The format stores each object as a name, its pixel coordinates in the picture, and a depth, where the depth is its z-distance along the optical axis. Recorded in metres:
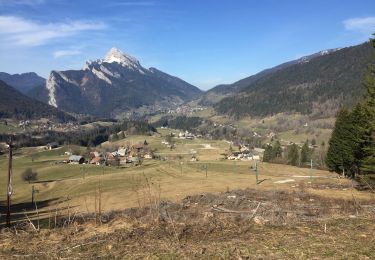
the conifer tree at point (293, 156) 124.84
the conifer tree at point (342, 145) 56.94
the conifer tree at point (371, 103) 36.03
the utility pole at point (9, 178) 17.03
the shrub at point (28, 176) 132.12
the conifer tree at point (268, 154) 139.98
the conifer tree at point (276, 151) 141.29
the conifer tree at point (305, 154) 122.75
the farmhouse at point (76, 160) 175.91
